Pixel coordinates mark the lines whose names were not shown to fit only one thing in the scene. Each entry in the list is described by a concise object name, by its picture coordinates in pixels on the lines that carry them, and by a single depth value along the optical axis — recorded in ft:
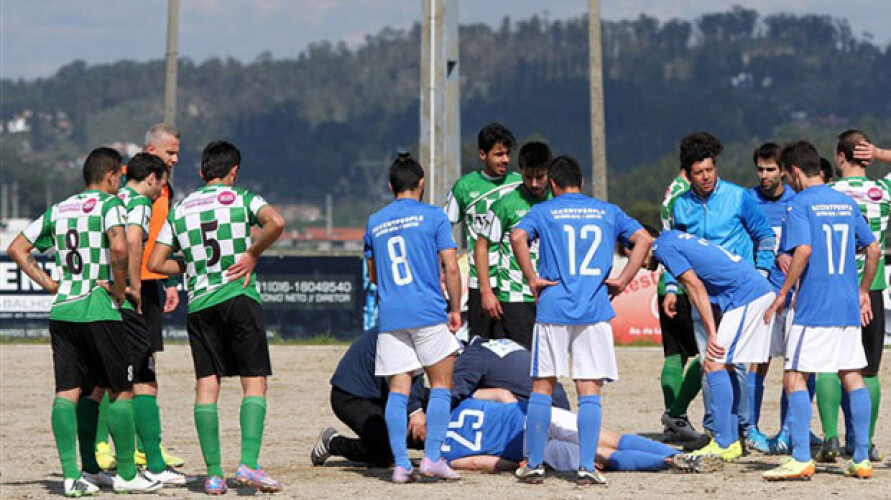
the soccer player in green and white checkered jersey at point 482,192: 73.97
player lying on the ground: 65.57
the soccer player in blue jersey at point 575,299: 61.67
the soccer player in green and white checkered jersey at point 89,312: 60.49
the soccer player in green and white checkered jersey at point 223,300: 60.39
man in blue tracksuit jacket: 70.59
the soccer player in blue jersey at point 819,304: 62.49
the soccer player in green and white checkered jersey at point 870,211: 68.13
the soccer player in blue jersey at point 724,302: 66.39
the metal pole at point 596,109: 199.31
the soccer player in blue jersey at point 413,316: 63.26
